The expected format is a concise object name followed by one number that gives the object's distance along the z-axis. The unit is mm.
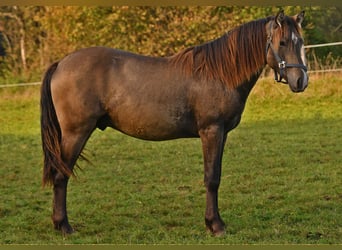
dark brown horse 10586
